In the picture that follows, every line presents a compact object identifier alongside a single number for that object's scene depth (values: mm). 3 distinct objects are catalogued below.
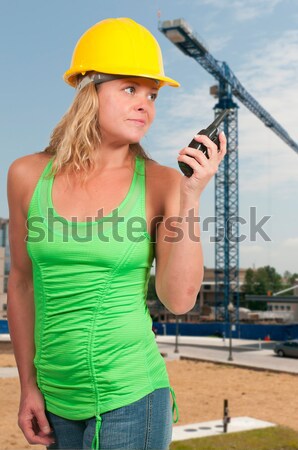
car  34094
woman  1944
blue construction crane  70312
